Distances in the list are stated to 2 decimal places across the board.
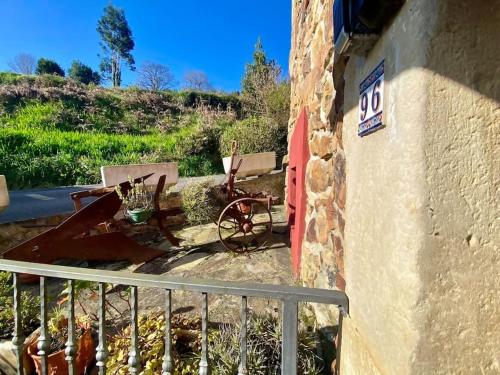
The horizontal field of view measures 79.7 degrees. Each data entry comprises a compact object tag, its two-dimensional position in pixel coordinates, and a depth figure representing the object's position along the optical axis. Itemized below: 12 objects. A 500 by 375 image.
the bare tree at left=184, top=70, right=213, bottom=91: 18.69
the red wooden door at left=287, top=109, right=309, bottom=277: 2.62
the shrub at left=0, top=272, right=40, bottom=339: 2.38
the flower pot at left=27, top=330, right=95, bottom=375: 2.01
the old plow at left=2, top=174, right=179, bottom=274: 3.42
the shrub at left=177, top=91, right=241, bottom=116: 16.44
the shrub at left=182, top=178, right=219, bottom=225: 4.21
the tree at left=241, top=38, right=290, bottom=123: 8.15
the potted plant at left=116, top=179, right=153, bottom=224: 3.96
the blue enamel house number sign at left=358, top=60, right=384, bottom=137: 1.03
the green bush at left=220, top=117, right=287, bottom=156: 7.56
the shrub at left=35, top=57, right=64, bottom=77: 23.75
